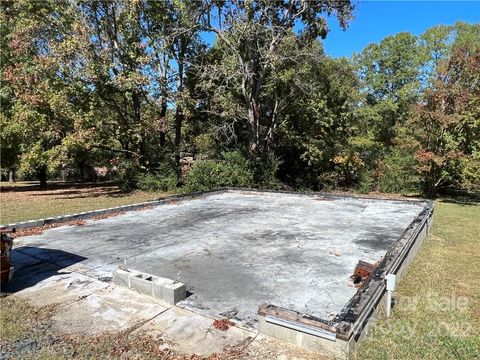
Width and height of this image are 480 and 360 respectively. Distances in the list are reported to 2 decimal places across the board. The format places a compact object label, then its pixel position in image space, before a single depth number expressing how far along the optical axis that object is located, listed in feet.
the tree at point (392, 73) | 80.23
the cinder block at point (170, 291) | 11.77
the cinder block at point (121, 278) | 13.01
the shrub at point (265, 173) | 48.78
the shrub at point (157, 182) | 50.30
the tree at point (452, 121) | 42.01
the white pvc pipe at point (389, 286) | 11.05
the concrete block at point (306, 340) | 8.96
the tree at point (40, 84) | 43.39
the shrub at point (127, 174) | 51.16
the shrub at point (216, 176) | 45.78
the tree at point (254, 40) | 45.70
